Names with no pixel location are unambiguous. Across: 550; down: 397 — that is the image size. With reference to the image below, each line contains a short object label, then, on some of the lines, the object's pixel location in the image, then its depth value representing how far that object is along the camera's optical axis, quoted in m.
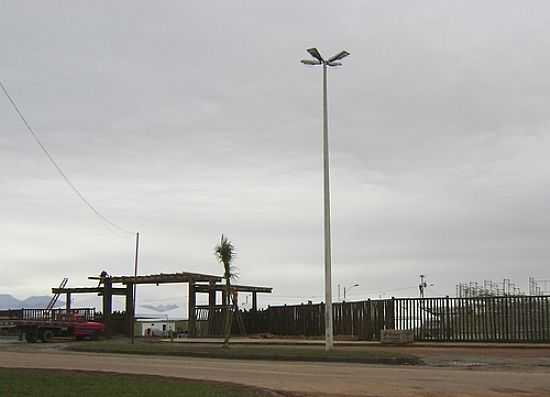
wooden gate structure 47.72
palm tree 31.55
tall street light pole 28.88
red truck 46.28
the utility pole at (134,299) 40.69
